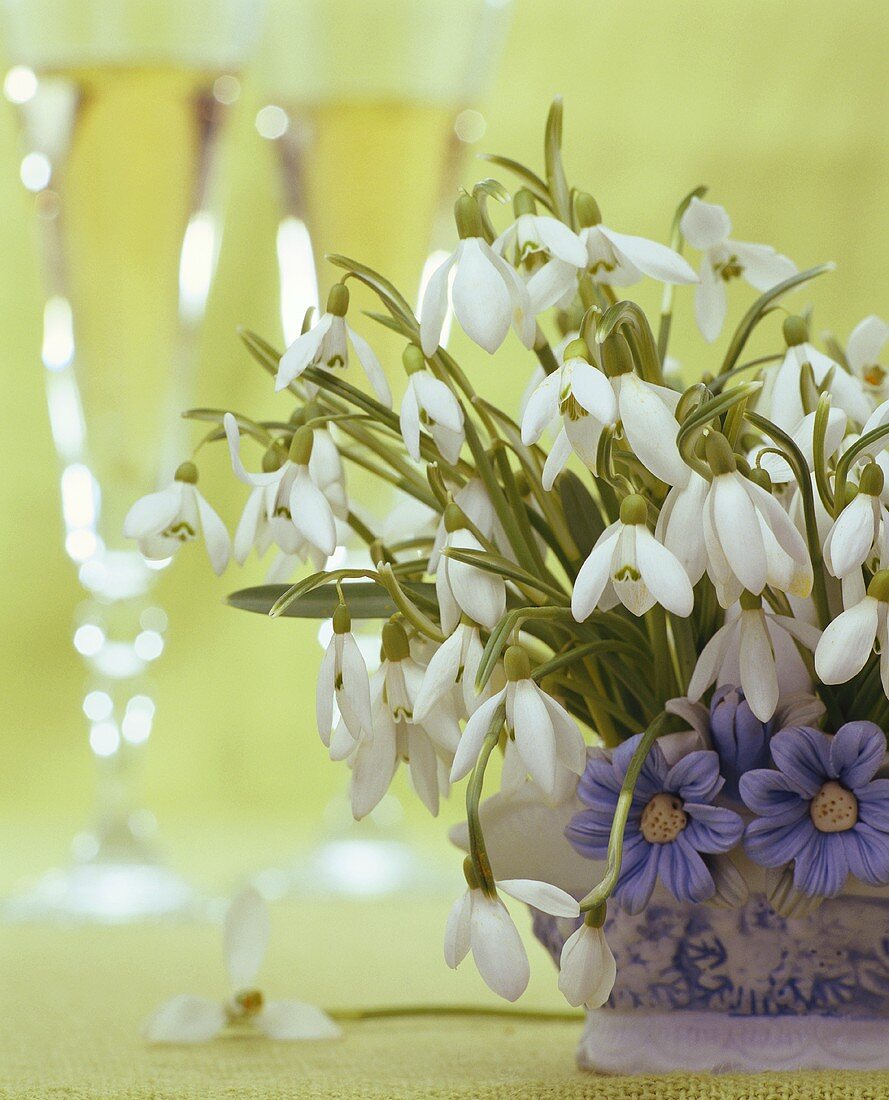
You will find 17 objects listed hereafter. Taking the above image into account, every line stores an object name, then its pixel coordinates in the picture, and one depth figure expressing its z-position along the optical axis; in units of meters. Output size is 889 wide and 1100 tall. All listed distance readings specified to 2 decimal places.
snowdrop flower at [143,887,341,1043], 0.91
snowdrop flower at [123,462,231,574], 0.81
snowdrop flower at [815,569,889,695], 0.73
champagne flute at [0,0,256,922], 1.34
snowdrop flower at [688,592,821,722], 0.75
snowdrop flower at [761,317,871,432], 0.81
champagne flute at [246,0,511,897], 1.49
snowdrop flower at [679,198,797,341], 0.82
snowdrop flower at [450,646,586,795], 0.73
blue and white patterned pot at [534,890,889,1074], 0.79
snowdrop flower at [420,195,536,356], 0.75
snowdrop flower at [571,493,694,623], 0.72
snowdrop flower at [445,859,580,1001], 0.73
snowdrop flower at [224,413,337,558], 0.77
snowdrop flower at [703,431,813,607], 0.72
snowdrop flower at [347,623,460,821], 0.77
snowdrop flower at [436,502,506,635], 0.76
